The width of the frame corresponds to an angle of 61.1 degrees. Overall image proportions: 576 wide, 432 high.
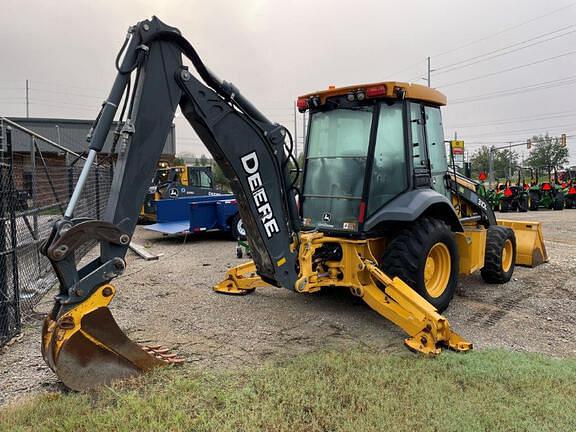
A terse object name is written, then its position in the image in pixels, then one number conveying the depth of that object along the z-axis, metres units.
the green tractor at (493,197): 22.00
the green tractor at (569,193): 22.53
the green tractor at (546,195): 22.20
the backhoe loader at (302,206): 3.40
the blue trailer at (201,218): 11.22
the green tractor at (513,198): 21.70
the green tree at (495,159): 55.81
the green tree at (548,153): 50.83
